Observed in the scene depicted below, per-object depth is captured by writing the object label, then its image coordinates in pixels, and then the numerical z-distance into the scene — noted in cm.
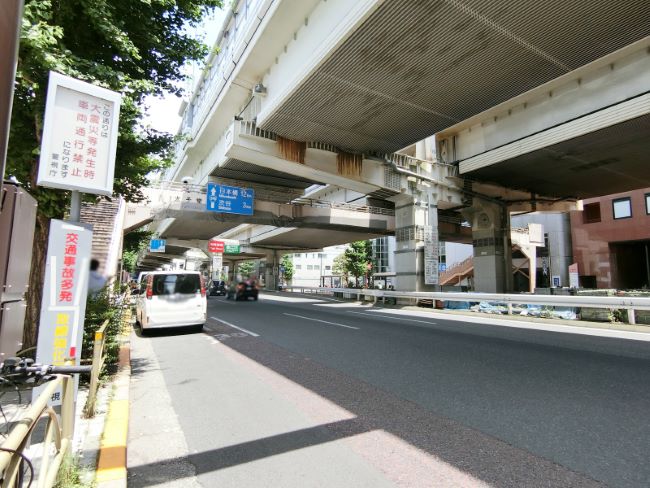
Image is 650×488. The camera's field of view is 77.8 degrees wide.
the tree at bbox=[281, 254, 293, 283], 8538
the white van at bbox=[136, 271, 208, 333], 1075
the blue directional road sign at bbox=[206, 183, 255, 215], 2283
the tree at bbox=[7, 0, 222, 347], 481
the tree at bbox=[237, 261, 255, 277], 8679
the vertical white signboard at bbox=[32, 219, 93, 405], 321
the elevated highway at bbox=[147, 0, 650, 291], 1133
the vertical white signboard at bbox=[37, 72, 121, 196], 277
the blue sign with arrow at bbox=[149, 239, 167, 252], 3197
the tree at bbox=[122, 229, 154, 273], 2553
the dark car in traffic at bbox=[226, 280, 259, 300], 2831
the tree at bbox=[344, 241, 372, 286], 5400
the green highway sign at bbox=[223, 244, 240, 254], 4675
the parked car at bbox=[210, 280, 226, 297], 3562
